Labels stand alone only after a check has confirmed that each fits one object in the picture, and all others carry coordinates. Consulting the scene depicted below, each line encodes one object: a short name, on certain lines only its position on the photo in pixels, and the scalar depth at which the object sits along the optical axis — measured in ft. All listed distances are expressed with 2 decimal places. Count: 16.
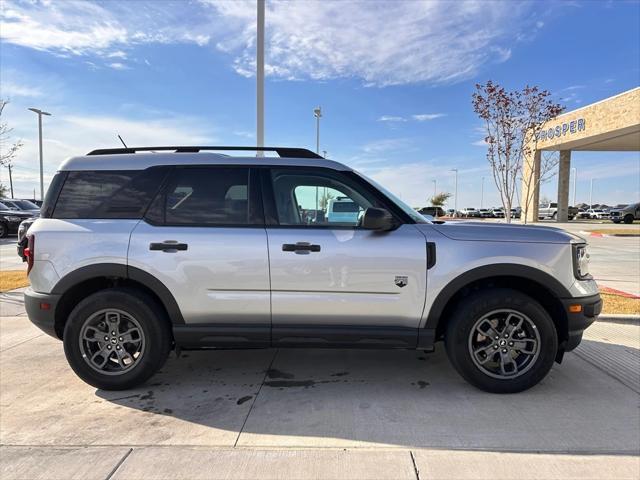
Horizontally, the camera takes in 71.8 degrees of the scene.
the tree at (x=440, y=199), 260.01
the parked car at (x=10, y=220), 61.98
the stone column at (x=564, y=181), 118.11
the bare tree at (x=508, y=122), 28.91
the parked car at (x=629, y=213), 115.44
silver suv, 11.55
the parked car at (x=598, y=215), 171.42
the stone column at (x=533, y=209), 106.01
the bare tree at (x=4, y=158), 48.29
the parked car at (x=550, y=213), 153.20
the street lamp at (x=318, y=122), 82.37
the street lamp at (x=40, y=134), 102.53
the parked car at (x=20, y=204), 70.55
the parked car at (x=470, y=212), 223.30
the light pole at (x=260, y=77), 25.34
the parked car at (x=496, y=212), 209.69
